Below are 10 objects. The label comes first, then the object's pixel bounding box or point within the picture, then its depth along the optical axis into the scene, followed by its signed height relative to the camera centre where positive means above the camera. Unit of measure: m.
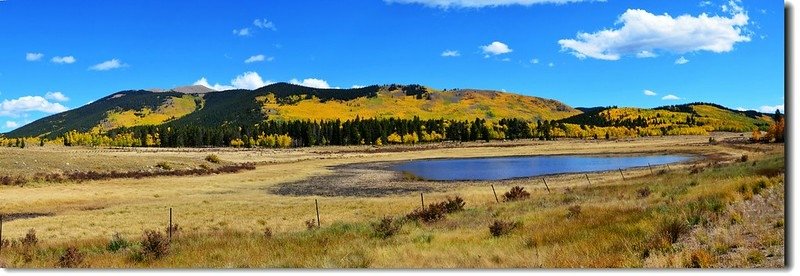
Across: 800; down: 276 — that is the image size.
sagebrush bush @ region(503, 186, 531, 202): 31.14 -3.45
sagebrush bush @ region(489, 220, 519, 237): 14.49 -2.50
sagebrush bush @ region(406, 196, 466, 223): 21.44 -3.15
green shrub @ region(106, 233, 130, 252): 17.28 -3.36
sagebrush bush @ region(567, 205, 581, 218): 16.80 -2.47
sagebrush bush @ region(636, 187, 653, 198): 22.99 -2.57
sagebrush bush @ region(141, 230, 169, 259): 14.70 -2.92
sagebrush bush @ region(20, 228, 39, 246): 19.26 -3.51
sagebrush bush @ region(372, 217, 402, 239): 16.59 -2.89
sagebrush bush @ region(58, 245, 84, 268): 13.27 -2.91
